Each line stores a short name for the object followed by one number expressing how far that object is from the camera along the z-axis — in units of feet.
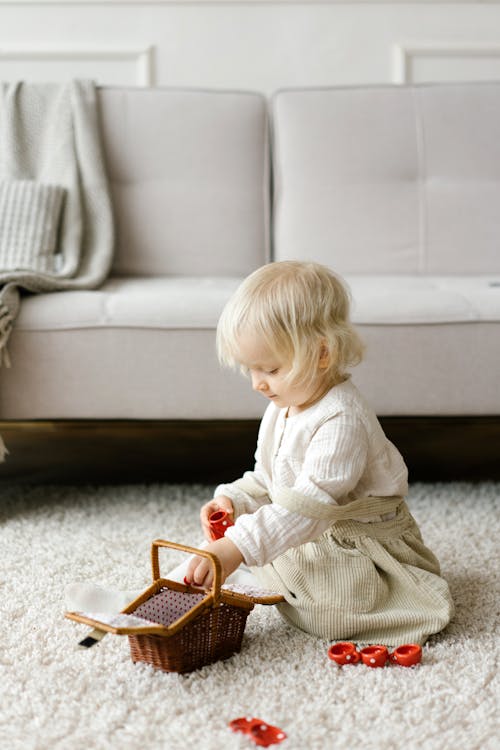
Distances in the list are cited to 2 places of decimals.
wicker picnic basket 5.74
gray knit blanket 8.67
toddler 6.14
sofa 9.45
